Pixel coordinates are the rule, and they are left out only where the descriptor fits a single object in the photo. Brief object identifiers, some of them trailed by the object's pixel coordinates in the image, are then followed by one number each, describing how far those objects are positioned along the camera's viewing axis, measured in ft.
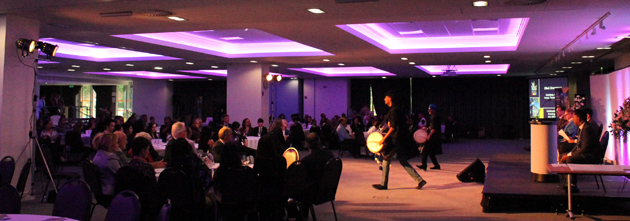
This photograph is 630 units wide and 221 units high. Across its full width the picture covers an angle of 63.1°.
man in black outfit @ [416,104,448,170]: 34.83
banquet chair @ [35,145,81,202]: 22.75
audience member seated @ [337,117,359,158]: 42.68
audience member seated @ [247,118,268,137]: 39.01
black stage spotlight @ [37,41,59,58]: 23.43
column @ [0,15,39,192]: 22.74
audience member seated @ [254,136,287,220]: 16.78
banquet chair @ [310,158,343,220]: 17.11
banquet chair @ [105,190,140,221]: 10.64
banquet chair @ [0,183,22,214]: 12.66
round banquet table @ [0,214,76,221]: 10.80
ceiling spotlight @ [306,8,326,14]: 21.25
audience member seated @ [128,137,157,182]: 17.38
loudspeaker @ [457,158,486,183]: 29.37
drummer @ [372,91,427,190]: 25.49
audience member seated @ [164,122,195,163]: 20.33
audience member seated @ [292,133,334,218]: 17.56
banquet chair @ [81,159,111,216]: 16.63
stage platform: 20.42
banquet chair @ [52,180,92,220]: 12.21
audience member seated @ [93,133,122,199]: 16.78
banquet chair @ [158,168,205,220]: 15.02
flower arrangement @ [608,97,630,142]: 29.18
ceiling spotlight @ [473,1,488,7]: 19.84
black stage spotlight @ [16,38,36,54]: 22.67
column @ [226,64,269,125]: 46.93
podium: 24.08
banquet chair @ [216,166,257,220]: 15.56
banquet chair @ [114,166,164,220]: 15.17
